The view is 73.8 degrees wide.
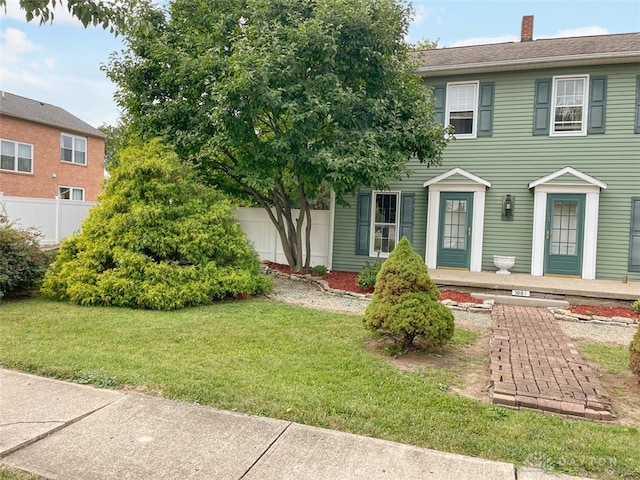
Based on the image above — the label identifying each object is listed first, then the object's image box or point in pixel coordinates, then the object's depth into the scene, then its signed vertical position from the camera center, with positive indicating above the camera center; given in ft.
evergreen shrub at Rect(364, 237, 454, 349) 15.56 -2.99
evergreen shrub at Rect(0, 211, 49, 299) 23.62 -2.82
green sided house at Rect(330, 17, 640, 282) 32.78 +4.86
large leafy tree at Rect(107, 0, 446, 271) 26.78 +8.88
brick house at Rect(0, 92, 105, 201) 63.98 +10.09
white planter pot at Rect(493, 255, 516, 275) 34.42 -2.61
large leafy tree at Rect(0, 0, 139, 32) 9.58 +4.82
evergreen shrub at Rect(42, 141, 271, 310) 22.94 -1.76
